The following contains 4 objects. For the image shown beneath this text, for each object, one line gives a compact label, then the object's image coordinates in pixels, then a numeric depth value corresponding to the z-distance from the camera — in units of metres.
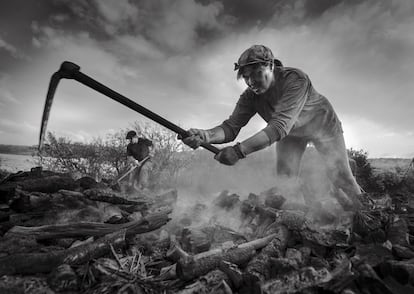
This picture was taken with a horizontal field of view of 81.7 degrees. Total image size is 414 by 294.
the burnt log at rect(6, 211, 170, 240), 2.35
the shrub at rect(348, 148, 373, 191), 10.86
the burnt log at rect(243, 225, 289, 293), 1.79
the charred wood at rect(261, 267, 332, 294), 1.67
